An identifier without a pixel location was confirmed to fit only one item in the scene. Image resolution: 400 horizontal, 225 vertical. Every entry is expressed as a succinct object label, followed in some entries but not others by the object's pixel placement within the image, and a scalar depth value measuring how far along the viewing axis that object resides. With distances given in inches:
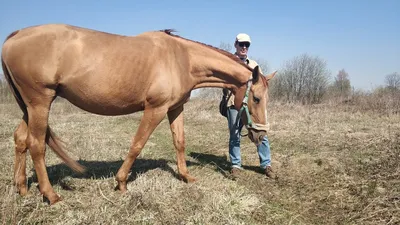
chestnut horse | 143.9
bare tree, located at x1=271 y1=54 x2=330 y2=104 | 1727.4
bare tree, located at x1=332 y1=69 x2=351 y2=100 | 1579.0
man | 209.5
